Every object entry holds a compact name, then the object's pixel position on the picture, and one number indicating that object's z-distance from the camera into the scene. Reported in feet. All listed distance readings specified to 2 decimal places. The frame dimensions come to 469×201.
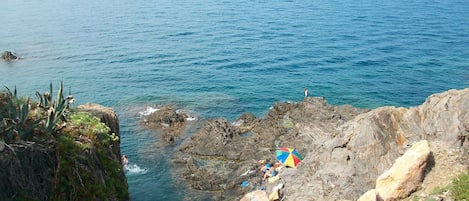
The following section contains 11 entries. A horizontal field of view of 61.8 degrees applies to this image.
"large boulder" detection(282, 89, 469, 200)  64.77
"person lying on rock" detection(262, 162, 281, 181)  88.43
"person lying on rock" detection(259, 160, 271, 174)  91.50
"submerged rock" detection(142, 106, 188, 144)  120.88
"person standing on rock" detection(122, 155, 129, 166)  100.17
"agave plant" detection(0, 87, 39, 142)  32.67
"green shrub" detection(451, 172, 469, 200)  41.68
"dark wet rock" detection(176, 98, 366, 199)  92.58
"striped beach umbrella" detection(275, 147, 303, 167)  88.99
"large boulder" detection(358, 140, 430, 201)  51.44
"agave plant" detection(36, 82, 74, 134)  36.17
